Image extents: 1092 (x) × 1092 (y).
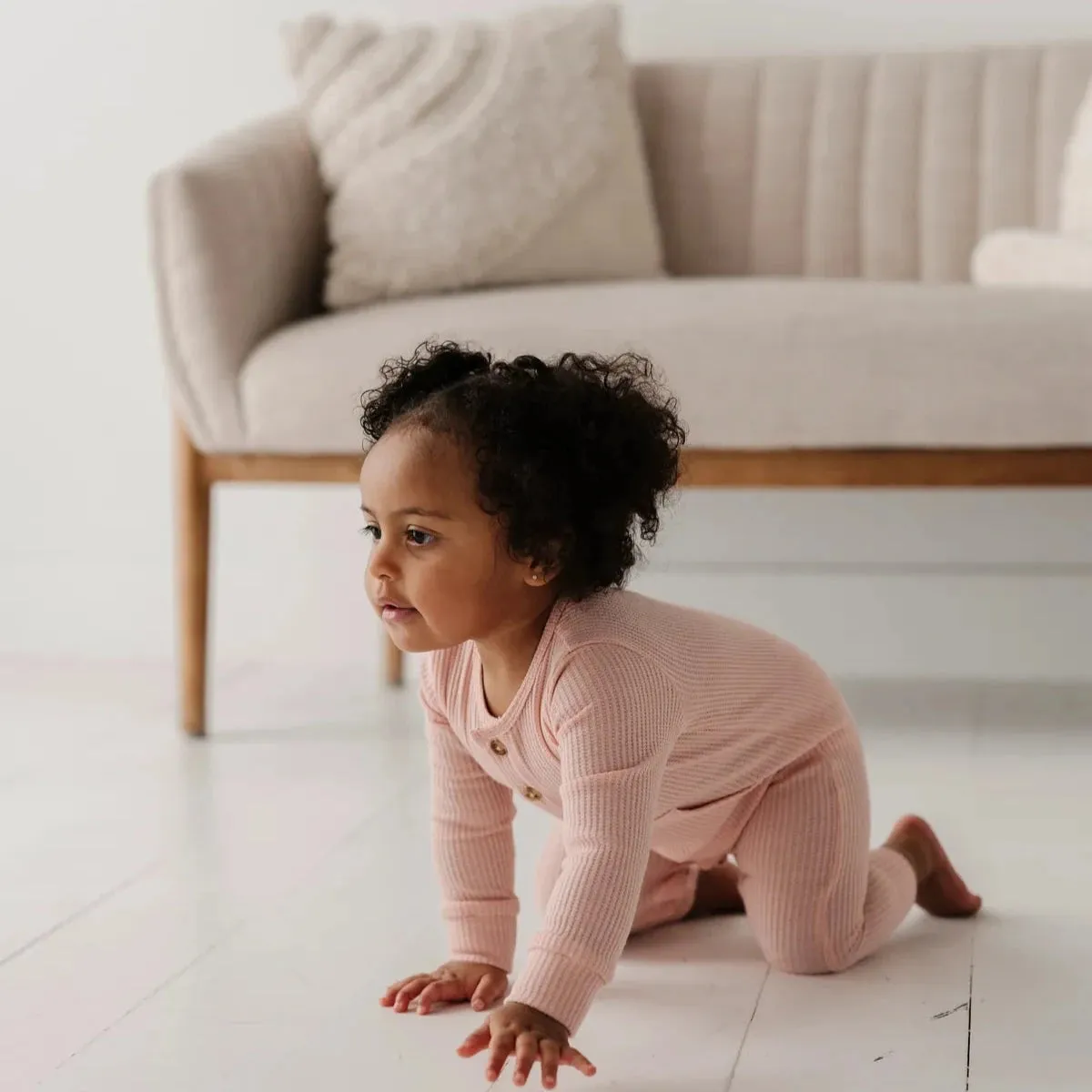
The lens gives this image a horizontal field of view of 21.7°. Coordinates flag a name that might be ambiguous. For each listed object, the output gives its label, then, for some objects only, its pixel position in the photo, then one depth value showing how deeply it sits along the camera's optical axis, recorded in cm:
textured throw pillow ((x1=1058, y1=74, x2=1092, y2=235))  345
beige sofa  312
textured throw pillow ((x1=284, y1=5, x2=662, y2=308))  341
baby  236
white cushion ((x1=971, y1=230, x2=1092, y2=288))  330
